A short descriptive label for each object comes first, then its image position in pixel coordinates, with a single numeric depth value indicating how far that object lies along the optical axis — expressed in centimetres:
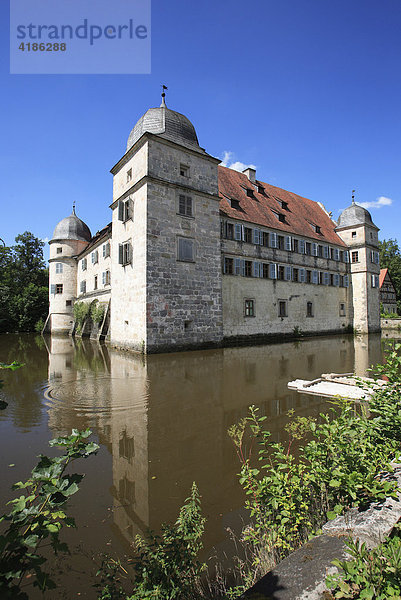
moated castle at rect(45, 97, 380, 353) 1625
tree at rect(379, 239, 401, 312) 5331
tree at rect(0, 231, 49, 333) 3516
